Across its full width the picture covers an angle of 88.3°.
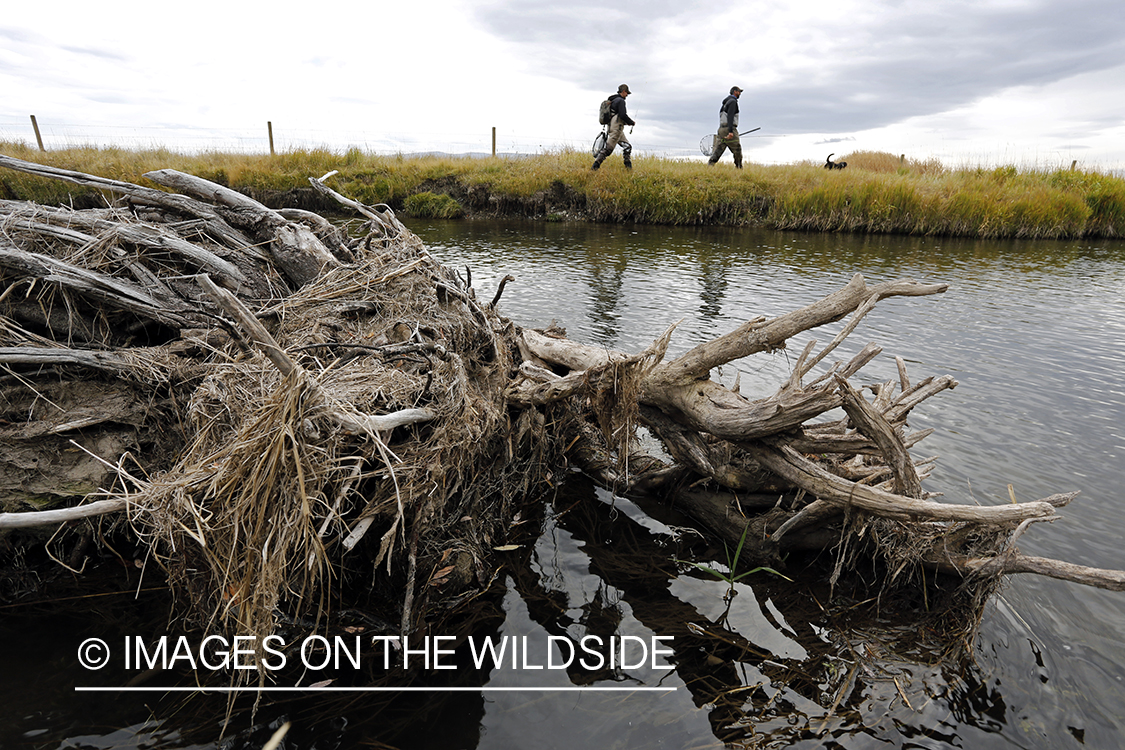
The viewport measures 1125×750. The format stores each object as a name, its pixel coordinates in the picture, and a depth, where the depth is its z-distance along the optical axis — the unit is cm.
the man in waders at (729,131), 2196
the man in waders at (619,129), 2130
